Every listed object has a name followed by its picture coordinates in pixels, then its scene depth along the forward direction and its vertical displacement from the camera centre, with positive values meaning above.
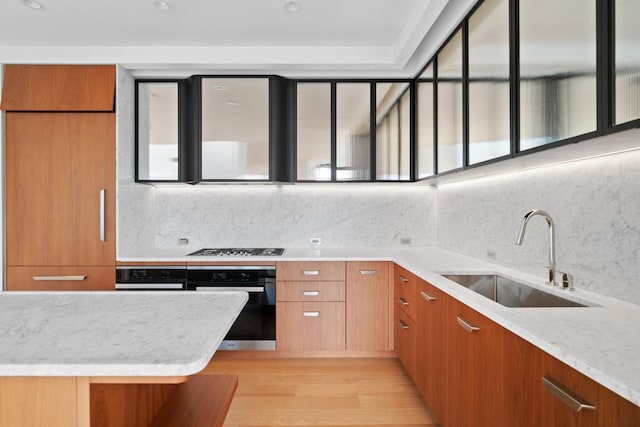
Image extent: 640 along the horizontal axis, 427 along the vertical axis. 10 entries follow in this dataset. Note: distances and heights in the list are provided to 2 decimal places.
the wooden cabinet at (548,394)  0.79 -0.49
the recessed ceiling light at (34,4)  2.21 +1.40
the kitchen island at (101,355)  0.78 -0.35
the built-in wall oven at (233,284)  2.77 -0.58
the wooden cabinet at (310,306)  2.80 -0.76
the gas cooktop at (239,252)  2.91 -0.34
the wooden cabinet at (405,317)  2.26 -0.75
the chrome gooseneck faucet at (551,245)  1.57 -0.14
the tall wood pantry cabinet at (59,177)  2.74 +0.30
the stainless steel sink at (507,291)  1.61 -0.42
